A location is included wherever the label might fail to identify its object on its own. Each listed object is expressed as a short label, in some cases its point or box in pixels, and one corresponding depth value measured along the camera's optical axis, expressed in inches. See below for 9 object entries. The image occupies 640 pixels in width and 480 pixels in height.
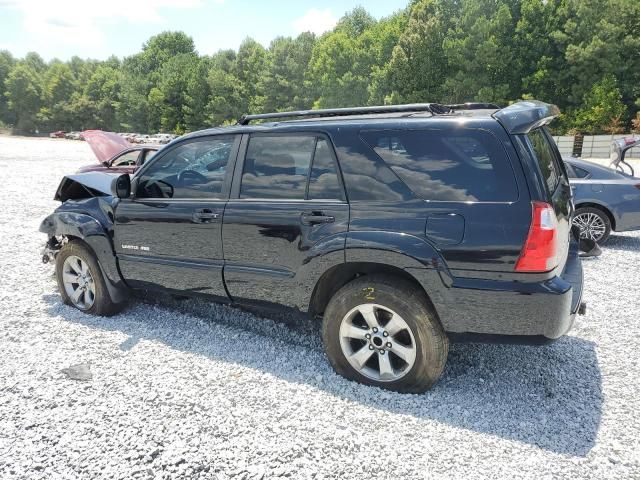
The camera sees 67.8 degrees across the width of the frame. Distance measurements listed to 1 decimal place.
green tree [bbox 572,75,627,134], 1454.2
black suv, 108.3
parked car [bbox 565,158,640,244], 274.5
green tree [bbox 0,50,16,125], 3978.8
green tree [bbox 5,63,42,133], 3846.0
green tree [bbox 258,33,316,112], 2418.8
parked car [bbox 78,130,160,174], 378.9
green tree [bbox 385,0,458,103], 1795.0
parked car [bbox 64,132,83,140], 2844.0
